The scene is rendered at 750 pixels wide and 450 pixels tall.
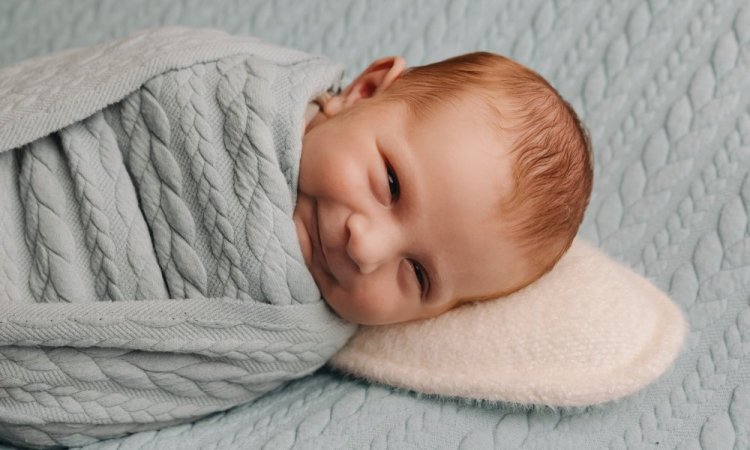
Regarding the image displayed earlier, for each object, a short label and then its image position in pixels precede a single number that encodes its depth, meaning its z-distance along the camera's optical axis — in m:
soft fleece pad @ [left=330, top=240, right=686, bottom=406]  0.59
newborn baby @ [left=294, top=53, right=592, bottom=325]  0.59
